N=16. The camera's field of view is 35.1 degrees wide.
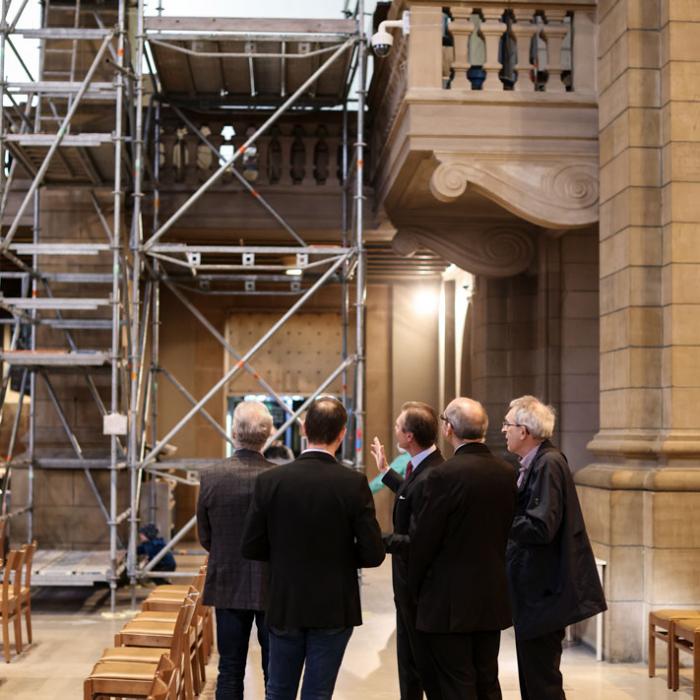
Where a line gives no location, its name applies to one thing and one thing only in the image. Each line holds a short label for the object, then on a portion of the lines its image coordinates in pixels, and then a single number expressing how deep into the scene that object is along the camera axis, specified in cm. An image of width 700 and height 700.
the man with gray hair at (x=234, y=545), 532
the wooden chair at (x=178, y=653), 514
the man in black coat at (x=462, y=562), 475
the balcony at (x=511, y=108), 897
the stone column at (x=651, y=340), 762
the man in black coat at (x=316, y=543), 443
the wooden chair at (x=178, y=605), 676
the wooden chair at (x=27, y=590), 836
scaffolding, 987
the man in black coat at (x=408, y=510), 521
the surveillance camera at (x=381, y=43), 916
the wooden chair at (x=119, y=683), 519
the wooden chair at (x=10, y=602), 766
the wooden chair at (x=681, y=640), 642
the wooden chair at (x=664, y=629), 704
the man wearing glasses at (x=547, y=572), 509
